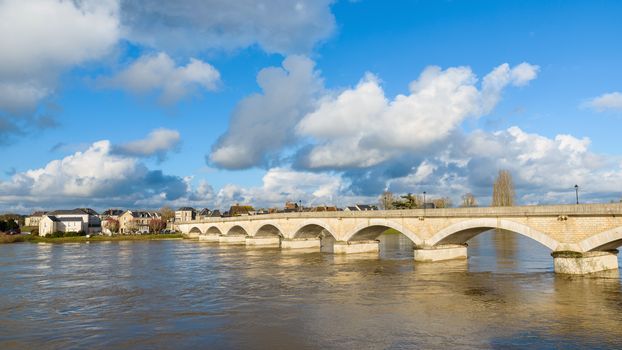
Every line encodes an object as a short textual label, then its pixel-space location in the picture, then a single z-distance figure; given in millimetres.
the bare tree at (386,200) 140275
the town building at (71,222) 123062
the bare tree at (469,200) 143000
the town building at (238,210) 187550
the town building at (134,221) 150500
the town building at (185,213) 181625
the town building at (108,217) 145088
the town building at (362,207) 139375
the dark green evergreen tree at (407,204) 88531
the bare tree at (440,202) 147325
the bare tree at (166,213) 166988
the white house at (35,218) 181000
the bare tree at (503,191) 100688
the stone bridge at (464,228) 29922
